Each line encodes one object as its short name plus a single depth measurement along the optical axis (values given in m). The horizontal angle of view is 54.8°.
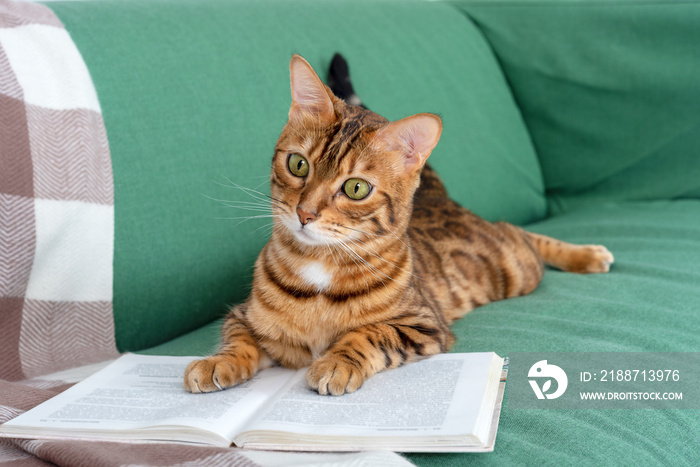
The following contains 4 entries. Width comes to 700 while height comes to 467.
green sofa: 1.36
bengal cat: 1.13
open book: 0.88
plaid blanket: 1.24
